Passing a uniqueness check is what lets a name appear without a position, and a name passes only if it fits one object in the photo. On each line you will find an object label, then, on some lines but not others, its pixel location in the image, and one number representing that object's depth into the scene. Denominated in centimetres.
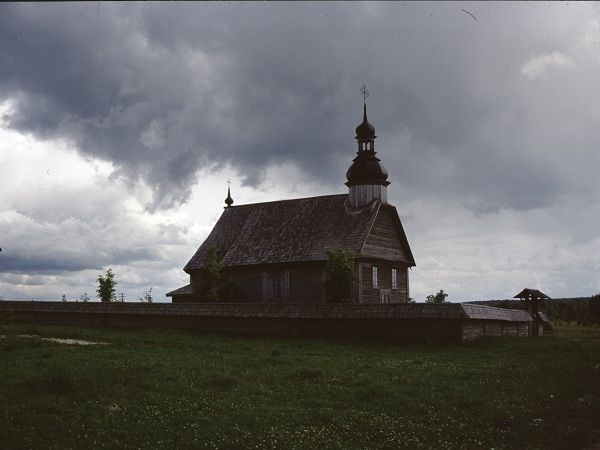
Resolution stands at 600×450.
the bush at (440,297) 5269
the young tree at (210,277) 4462
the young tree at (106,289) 5188
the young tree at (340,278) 3844
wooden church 4262
